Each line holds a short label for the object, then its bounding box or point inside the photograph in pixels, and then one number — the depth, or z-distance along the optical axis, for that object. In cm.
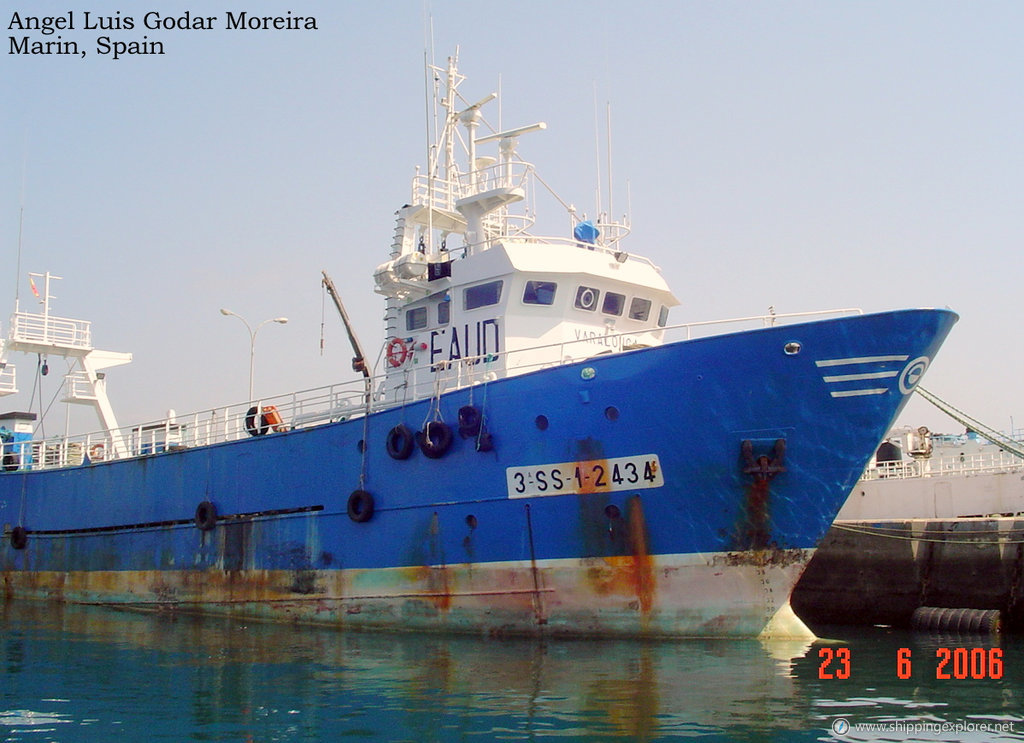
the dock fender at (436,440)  1448
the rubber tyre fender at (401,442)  1495
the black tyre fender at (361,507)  1538
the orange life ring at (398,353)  1733
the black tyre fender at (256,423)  1806
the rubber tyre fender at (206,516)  1831
